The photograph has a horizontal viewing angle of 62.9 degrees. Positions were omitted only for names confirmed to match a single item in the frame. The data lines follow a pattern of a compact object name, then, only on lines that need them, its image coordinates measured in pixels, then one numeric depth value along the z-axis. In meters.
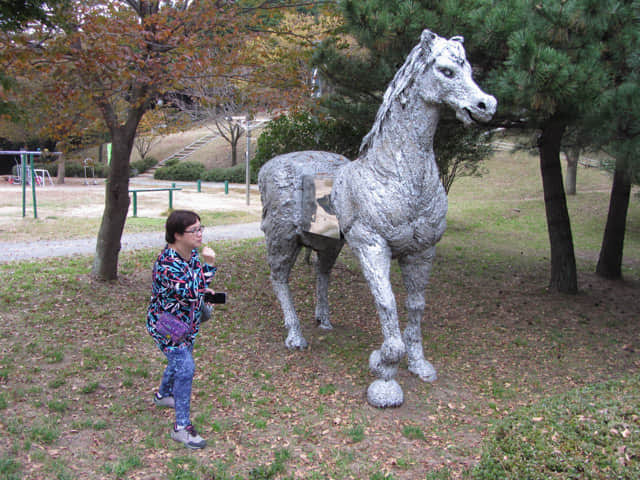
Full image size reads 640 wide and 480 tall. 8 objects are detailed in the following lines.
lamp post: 26.10
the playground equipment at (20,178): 23.66
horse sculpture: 3.42
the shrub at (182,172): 30.05
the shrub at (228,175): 28.45
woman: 3.11
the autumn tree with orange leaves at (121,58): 5.29
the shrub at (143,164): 33.12
